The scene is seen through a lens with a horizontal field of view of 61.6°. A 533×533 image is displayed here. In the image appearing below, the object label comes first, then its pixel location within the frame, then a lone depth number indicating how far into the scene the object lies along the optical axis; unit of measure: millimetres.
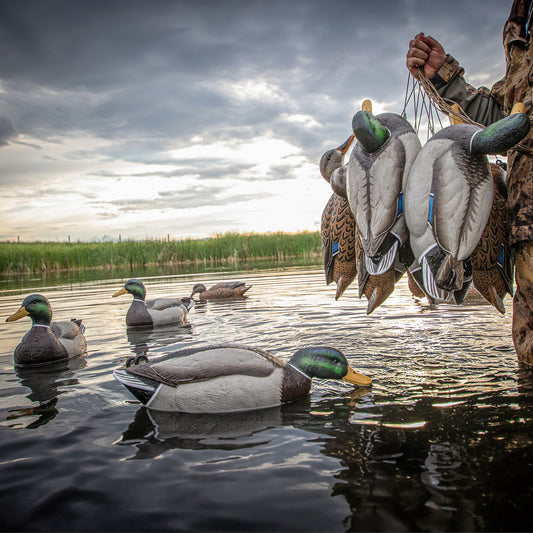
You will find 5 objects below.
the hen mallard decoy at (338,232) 2426
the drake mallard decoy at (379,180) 1854
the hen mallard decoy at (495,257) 2246
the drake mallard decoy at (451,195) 1762
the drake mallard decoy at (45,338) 5215
